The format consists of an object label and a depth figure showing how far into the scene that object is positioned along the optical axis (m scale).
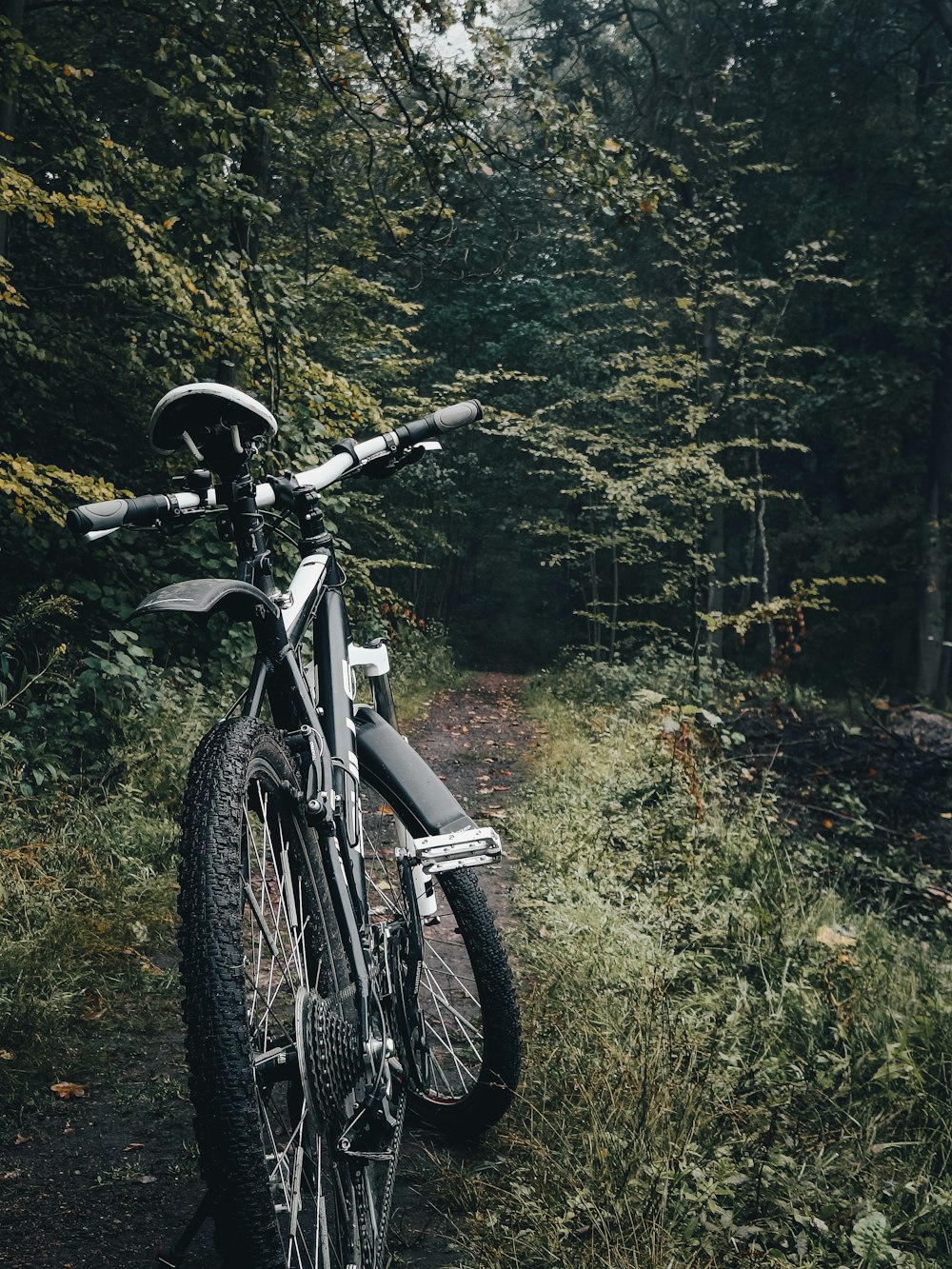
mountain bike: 1.17
